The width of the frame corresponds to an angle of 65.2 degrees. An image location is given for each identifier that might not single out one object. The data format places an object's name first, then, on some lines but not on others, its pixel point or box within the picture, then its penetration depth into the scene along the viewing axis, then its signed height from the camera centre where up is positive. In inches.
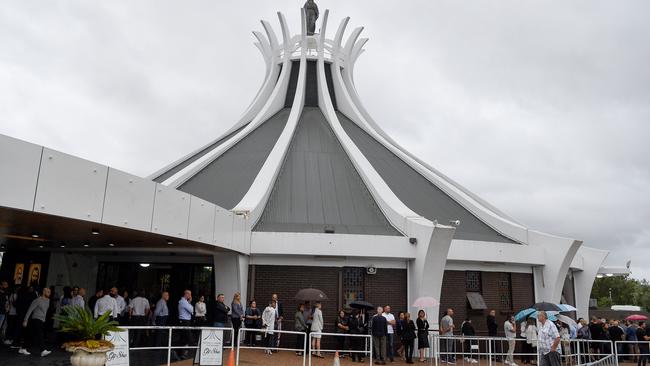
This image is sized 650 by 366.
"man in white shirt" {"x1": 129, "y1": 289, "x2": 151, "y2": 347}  476.1 -19.8
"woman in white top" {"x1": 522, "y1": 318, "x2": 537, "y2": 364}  541.6 -43.1
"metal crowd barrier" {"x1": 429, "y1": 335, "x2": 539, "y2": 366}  523.1 -58.3
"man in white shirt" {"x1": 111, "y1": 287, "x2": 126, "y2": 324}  453.0 -12.5
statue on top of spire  1141.1 +611.8
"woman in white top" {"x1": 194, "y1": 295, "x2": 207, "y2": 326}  477.1 -20.2
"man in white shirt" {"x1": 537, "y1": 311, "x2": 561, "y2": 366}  365.1 -30.6
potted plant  281.9 -26.5
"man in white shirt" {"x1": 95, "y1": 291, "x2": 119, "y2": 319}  438.1 -13.9
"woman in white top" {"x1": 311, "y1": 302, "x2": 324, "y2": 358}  503.1 -28.5
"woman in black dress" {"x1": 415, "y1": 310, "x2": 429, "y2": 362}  520.7 -35.6
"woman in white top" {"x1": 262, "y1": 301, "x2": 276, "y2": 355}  512.4 -26.0
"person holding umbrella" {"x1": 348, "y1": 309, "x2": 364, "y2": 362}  513.3 -36.8
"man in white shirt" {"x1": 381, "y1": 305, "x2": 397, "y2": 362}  506.4 -30.9
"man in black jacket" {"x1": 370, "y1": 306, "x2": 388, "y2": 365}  487.5 -35.3
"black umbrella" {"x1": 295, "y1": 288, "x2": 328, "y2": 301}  515.8 -1.4
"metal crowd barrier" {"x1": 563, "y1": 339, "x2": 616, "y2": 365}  567.1 -56.4
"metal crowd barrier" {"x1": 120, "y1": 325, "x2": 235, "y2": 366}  368.9 -29.9
